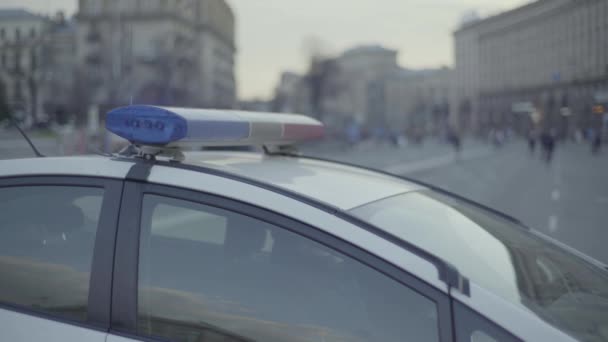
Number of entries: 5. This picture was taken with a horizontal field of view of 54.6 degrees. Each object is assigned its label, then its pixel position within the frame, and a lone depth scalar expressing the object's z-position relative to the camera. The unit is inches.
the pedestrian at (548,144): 1244.3
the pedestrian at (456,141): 1581.0
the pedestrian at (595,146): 1170.2
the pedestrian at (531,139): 1488.9
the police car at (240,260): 60.9
